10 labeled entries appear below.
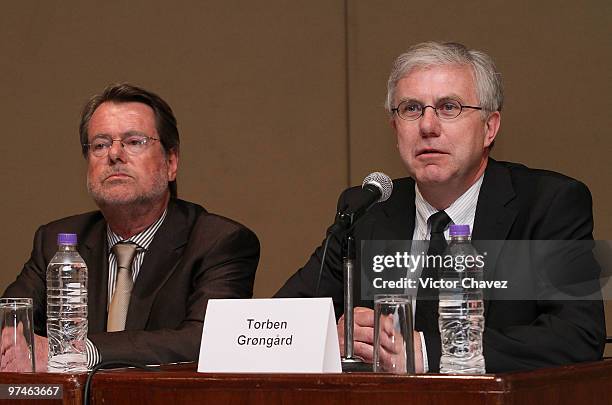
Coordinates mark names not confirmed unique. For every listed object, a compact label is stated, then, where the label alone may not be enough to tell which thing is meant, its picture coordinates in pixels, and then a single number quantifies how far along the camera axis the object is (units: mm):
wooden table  3568
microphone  4387
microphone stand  4391
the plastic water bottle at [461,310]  4145
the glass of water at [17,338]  4543
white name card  3961
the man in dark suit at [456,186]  5379
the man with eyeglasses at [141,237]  6453
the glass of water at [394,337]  4066
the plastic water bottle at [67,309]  4621
